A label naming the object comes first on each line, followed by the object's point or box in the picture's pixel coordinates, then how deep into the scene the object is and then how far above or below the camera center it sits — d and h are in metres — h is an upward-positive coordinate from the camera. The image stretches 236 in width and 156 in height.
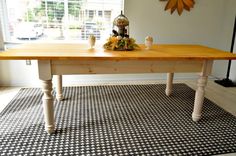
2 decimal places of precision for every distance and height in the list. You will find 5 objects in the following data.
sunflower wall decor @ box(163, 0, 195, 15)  3.40 +0.42
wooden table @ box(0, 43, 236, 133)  1.73 -0.27
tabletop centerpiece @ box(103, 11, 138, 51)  2.06 -0.13
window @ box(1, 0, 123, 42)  3.12 +0.14
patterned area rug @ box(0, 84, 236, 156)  1.74 -0.96
